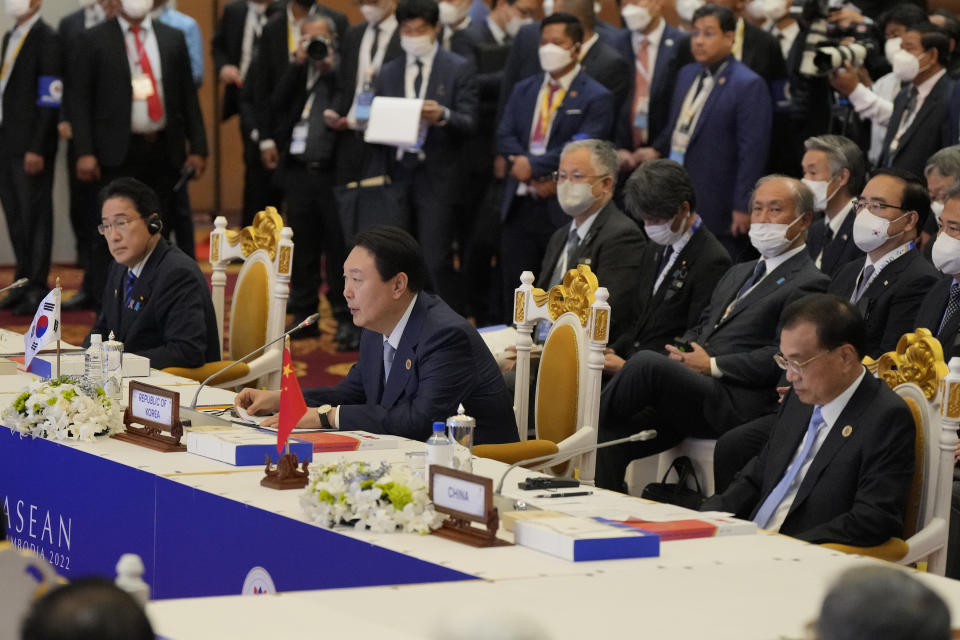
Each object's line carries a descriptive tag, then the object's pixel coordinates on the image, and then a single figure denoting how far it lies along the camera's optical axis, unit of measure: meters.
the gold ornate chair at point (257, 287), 10.16
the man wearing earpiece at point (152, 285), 9.64
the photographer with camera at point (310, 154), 14.86
